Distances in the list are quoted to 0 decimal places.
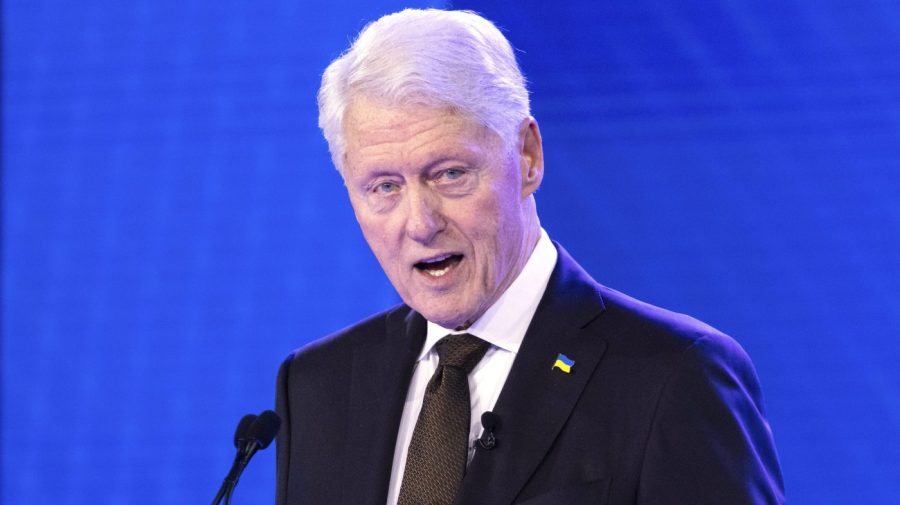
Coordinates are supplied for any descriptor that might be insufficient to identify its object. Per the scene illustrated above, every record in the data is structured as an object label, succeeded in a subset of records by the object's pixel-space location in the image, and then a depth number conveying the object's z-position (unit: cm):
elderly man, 776
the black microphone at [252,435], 779
